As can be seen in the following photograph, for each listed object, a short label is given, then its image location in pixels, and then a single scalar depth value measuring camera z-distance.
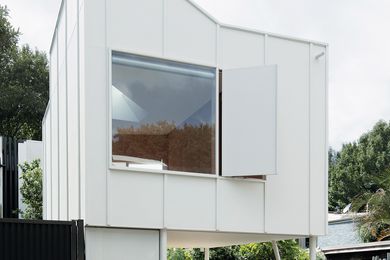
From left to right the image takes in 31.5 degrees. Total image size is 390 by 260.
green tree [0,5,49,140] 34.06
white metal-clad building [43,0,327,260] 9.69
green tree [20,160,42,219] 20.02
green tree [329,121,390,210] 38.88
